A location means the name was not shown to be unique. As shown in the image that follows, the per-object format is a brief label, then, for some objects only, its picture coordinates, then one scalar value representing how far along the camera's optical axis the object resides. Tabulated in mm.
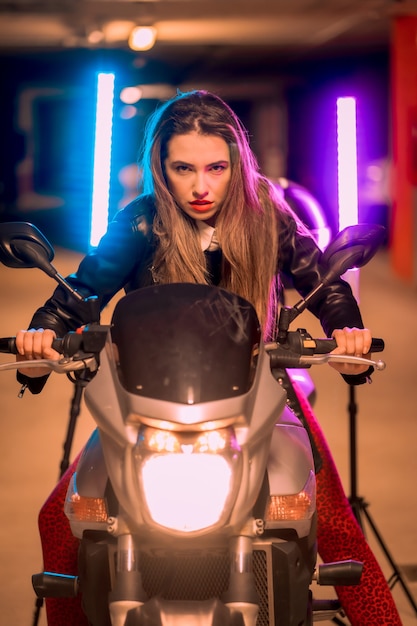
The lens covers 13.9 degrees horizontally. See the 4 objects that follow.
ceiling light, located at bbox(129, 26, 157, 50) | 23833
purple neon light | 5077
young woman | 3886
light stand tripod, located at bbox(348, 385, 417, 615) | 5468
